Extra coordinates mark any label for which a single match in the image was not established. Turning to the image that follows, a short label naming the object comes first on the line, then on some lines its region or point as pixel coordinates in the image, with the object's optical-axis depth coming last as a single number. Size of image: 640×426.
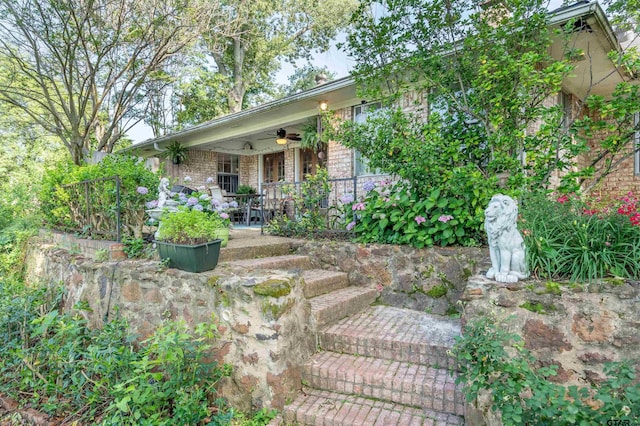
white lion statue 2.16
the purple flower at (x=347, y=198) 4.48
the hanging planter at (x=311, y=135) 7.57
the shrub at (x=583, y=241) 2.12
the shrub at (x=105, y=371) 2.29
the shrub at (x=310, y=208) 4.84
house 4.12
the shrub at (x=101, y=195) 3.83
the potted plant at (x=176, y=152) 10.47
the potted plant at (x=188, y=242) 2.81
